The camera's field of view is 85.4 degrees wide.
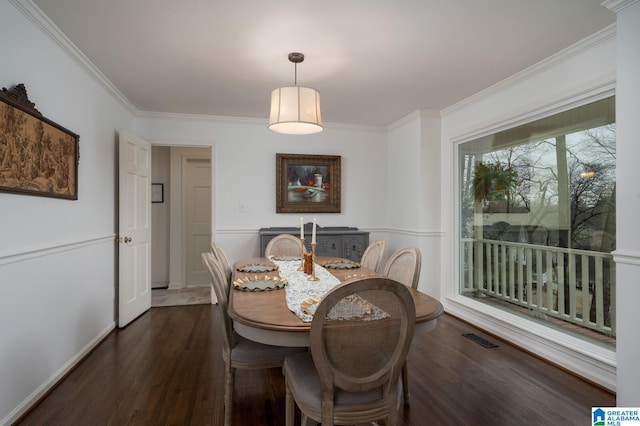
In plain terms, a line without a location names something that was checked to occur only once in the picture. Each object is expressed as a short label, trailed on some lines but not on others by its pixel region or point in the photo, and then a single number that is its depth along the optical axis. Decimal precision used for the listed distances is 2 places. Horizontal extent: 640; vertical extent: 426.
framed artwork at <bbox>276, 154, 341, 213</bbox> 4.61
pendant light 2.38
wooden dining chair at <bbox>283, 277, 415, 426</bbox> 1.27
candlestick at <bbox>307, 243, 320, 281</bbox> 2.27
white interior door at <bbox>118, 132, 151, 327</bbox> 3.53
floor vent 3.11
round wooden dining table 1.44
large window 2.56
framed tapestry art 1.87
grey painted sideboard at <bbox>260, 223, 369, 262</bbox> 4.24
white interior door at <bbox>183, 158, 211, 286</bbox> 5.38
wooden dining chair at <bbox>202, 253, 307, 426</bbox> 1.84
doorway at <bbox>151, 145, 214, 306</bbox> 5.27
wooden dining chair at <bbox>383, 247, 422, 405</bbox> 2.15
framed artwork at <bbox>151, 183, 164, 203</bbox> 5.29
